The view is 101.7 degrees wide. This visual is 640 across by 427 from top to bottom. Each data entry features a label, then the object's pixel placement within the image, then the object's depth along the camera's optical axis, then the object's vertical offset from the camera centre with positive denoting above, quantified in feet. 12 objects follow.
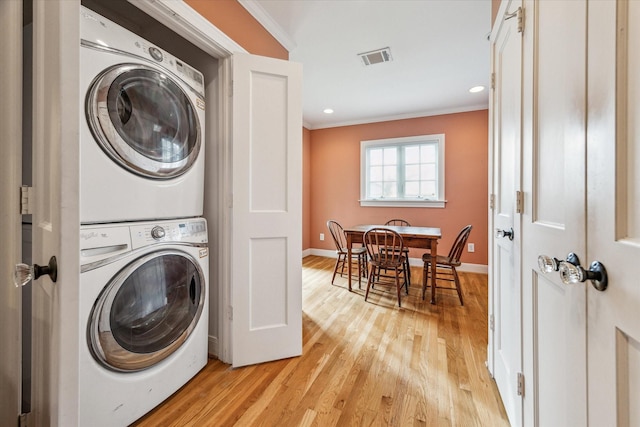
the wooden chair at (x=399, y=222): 11.26 -0.54
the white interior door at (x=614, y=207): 1.56 +0.03
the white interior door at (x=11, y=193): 2.77 +0.20
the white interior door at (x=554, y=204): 2.12 +0.09
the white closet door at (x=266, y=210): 5.34 +0.05
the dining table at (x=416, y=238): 9.04 -0.96
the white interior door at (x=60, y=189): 2.10 +0.20
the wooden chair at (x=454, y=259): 8.94 -1.69
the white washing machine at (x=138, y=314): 3.41 -1.58
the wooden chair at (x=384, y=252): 8.86 -1.42
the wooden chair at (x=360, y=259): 10.84 -2.04
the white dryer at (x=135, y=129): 3.42 +1.28
